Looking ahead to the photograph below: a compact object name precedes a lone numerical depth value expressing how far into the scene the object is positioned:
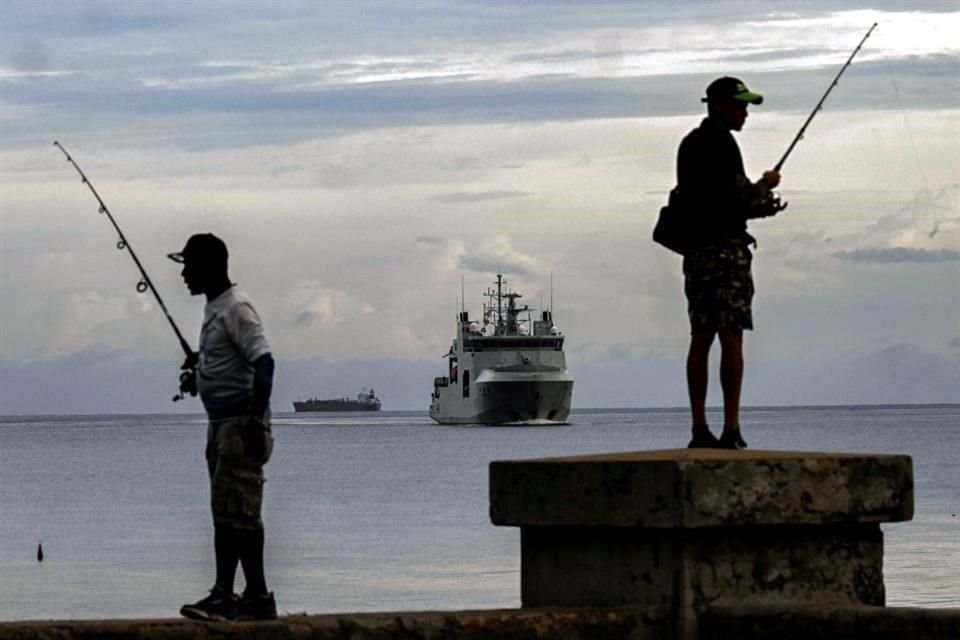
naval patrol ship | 190.53
